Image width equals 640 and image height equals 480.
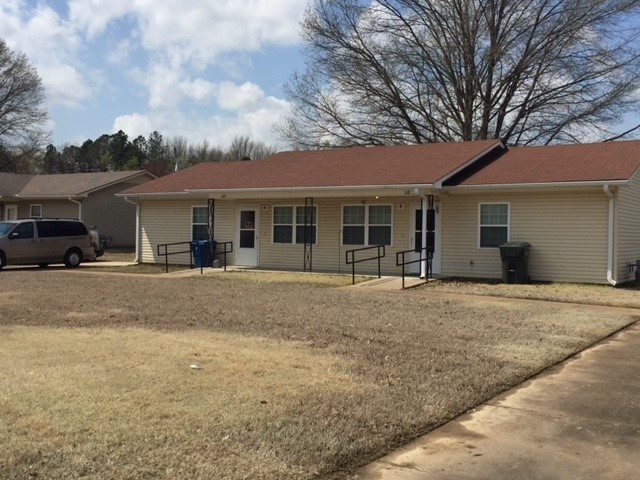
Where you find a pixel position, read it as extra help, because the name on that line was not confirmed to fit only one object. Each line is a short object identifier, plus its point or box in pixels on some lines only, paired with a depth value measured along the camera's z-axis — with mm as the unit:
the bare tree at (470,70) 29766
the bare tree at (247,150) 80125
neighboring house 33219
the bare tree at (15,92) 46906
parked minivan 21234
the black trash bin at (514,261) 16969
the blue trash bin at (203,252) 21906
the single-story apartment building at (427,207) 16969
